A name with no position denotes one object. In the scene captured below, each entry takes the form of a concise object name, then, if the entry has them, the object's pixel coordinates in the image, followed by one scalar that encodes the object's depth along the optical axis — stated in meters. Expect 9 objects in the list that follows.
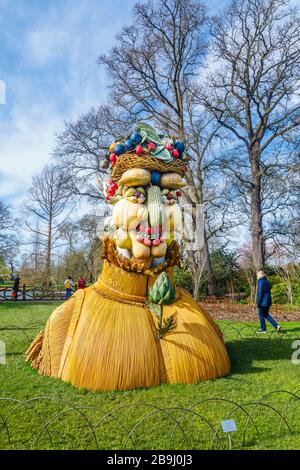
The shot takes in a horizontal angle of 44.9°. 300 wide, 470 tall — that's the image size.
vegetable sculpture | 4.52
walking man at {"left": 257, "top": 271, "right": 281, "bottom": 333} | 8.59
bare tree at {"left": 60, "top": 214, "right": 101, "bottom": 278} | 22.98
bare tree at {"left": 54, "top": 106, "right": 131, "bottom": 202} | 20.39
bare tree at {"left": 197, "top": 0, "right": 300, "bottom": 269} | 17.75
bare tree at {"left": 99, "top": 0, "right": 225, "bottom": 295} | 19.39
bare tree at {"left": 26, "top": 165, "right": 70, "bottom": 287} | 26.97
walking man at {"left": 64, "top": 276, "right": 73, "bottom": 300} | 18.66
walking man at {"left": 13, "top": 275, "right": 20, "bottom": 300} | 18.72
